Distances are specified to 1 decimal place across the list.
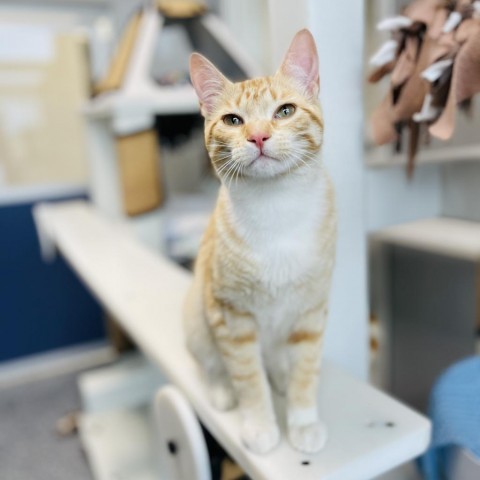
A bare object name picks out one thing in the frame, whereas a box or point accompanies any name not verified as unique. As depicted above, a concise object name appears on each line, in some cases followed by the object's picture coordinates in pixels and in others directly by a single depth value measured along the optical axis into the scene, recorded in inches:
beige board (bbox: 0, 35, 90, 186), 73.7
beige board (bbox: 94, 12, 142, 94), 57.5
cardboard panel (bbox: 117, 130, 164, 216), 55.2
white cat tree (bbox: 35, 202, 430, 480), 21.0
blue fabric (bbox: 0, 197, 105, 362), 74.9
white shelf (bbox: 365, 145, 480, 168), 31.4
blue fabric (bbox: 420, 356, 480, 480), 23.0
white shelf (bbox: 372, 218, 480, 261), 31.7
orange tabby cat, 17.8
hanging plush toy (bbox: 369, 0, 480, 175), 22.0
